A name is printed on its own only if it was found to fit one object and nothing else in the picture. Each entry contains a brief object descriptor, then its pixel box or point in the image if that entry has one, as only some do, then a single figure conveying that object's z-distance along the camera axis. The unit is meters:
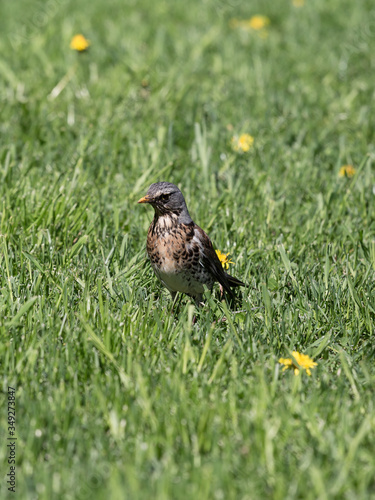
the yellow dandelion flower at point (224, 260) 9.24
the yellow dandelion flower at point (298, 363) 6.80
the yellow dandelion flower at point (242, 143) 12.73
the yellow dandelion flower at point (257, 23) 18.92
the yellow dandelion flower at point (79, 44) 14.80
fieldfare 8.32
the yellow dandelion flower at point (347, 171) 12.11
